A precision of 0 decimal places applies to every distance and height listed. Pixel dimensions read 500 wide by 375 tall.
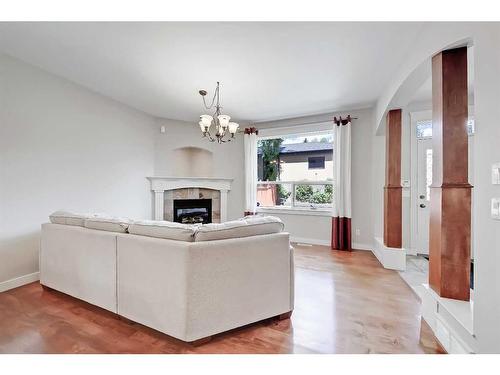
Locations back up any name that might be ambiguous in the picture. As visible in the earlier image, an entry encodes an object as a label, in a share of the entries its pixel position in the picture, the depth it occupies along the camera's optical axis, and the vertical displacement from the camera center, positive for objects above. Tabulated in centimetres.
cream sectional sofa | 177 -65
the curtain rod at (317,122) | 459 +134
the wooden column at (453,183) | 188 +6
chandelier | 310 +82
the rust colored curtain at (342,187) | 459 +6
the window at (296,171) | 508 +40
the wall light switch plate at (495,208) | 129 -9
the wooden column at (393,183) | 365 +11
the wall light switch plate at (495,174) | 130 +9
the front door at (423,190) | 423 +1
